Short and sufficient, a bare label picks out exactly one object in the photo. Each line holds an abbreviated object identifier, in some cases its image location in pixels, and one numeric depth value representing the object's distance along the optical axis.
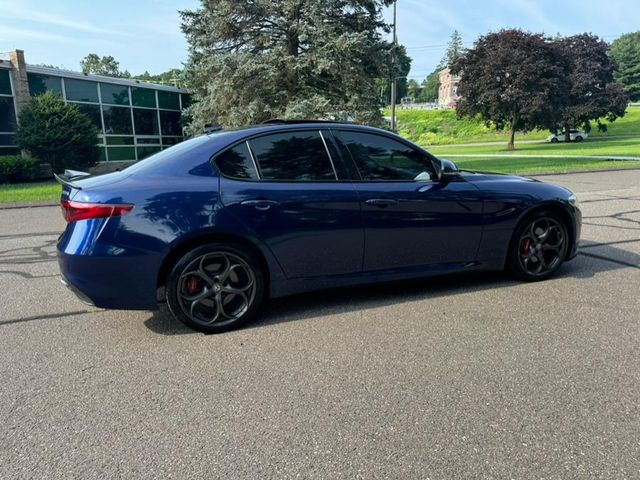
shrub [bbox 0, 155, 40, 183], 17.64
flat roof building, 20.36
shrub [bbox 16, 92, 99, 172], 19.06
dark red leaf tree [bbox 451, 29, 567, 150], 33.78
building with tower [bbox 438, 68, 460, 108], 125.04
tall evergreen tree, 20.97
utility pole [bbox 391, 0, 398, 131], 23.64
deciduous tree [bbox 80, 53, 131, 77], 136.62
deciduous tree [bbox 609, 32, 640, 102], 93.56
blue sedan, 3.64
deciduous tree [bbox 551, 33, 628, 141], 46.56
